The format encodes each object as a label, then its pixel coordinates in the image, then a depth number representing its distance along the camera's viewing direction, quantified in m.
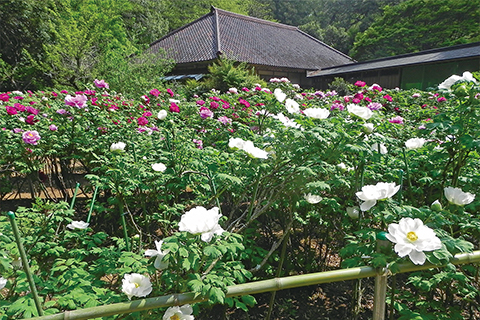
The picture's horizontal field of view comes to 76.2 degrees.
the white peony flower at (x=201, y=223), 0.88
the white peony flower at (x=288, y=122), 1.55
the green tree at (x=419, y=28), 21.75
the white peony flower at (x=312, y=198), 1.65
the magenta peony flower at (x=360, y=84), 4.75
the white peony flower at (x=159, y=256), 0.99
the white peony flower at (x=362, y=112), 1.40
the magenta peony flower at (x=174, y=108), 2.54
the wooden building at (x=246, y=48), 15.70
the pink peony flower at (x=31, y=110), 3.05
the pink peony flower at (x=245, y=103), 3.32
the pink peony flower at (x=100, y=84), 3.33
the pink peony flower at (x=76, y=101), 2.44
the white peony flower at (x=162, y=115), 2.03
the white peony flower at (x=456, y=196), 1.23
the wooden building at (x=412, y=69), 13.10
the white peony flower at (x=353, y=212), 1.71
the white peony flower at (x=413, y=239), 0.87
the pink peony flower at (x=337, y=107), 2.69
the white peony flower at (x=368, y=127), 1.39
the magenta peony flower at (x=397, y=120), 2.33
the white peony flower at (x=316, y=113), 1.55
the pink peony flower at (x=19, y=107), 3.06
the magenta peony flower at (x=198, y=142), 2.40
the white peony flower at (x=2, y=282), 1.01
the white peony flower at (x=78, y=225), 1.40
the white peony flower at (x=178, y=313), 0.96
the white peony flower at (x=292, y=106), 1.66
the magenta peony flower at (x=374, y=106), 2.31
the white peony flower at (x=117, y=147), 1.53
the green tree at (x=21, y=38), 13.08
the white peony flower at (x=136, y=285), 0.95
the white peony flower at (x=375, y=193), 1.07
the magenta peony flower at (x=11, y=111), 2.89
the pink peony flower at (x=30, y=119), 2.85
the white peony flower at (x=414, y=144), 1.76
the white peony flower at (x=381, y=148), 1.59
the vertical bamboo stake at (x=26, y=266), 0.78
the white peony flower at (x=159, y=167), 1.56
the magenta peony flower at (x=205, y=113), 2.53
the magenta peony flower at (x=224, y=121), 2.85
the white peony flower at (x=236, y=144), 1.36
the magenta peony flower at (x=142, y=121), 2.72
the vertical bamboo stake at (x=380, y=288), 0.96
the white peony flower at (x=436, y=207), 1.09
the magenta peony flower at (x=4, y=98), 3.66
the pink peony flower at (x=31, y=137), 2.30
